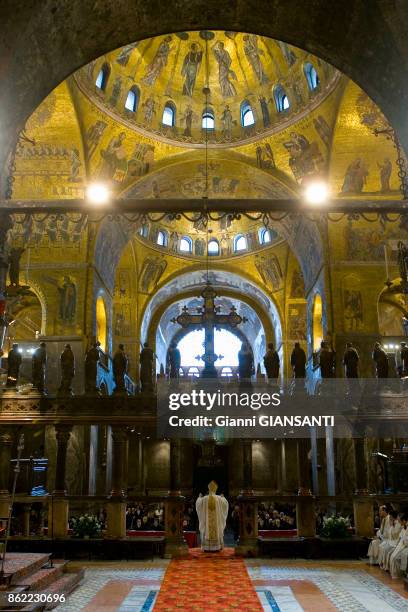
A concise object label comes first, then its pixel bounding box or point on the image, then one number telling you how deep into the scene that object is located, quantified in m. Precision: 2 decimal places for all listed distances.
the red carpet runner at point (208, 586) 8.59
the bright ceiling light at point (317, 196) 9.40
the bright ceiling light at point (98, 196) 9.48
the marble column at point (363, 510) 13.59
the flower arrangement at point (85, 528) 13.16
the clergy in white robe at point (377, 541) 11.86
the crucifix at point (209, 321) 18.85
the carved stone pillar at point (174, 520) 13.15
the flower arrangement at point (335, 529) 13.23
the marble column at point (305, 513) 13.53
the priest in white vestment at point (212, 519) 13.85
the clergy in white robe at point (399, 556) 10.50
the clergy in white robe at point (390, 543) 11.22
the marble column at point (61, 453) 13.76
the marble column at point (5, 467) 13.09
